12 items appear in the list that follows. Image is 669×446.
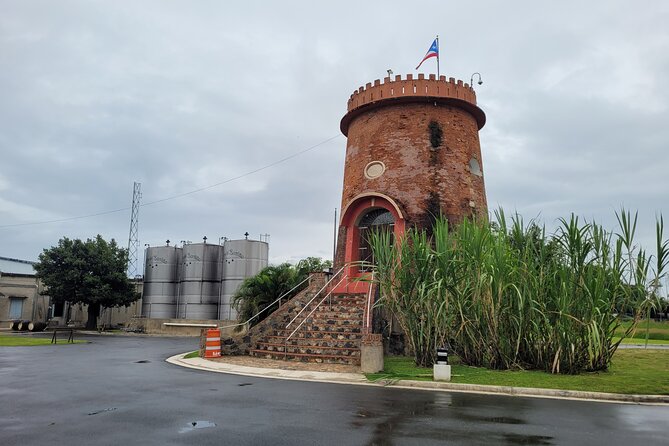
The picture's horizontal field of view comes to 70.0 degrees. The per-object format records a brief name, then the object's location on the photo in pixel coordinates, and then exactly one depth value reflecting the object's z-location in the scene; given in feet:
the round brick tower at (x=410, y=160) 63.98
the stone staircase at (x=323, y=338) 45.27
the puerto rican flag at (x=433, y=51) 67.05
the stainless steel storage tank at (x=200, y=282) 122.83
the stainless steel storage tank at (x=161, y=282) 126.41
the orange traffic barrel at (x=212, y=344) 49.08
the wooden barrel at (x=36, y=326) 107.55
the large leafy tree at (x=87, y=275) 120.06
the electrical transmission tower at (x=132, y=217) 141.69
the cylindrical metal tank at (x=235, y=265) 118.52
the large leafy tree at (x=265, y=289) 68.74
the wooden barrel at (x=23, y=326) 108.68
